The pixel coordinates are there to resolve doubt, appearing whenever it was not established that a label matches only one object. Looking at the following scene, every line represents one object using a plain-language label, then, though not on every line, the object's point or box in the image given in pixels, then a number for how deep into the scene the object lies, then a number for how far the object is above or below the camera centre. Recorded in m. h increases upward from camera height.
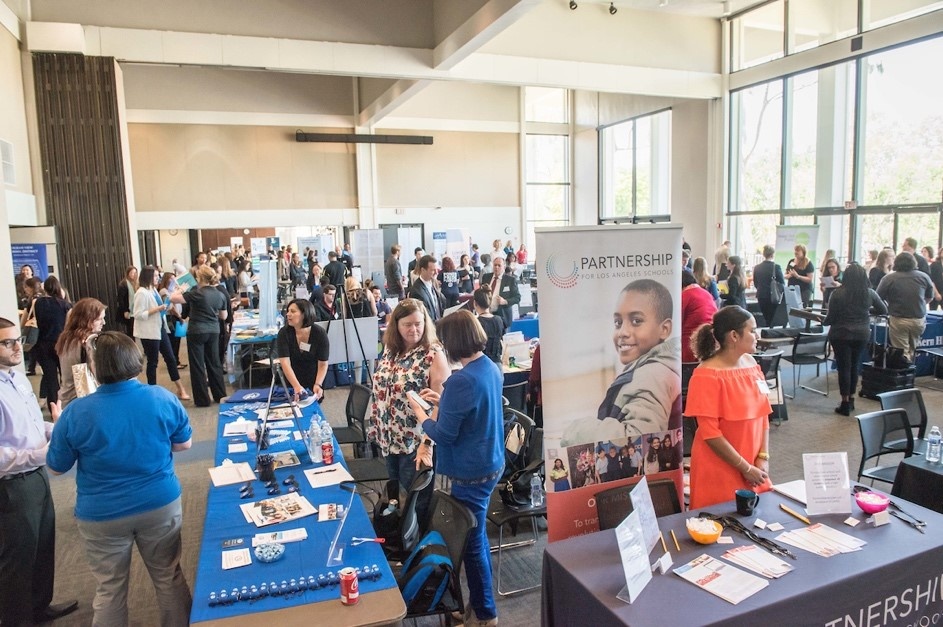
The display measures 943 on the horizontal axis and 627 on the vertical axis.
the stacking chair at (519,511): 3.29 -1.42
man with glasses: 2.69 -1.01
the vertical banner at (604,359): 2.64 -0.49
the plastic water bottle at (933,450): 3.32 -1.14
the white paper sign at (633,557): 1.91 -0.97
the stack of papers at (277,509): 2.64 -1.10
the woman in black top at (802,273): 9.43 -0.53
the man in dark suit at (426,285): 6.40 -0.37
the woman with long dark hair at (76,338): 4.21 -0.53
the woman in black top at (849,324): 5.95 -0.83
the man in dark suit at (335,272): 9.92 -0.33
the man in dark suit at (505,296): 7.65 -0.61
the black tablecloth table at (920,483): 3.17 -1.27
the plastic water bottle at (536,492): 3.52 -1.39
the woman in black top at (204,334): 6.54 -0.83
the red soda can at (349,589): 2.05 -1.10
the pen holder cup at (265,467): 3.03 -1.04
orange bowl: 2.30 -1.07
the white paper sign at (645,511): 2.13 -0.93
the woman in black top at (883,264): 7.84 -0.35
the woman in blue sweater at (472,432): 2.67 -0.80
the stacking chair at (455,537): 2.53 -1.20
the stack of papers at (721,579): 2.00 -1.11
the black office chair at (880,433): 3.74 -1.19
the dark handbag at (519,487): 3.52 -1.36
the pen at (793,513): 2.47 -1.09
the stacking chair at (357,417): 4.55 -1.22
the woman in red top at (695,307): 4.99 -0.52
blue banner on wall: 8.27 +0.02
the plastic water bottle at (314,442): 3.28 -0.99
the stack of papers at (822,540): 2.24 -1.10
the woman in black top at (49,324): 6.32 -0.65
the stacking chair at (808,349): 6.70 -1.18
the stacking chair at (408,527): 2.82 -1.26
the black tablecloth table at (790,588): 1.94 -1.12
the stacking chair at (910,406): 3.99 -1.09
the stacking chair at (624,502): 2.66 -1.11
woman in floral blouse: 3.32 -0.68
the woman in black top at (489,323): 5.56 -0.68
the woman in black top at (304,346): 4.74 -0.71
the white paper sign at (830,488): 2.47 -0.98
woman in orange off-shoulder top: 2.68 -0.73
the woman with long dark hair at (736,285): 8.42 -0.61
